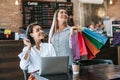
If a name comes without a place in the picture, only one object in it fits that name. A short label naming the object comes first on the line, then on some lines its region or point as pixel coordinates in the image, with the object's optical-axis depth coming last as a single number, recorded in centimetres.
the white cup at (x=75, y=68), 307
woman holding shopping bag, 355
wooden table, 277
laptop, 274
